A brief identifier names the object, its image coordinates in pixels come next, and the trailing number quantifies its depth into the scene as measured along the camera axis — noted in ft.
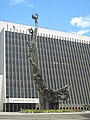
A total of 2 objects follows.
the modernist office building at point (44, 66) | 235.81
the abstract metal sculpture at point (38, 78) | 135.85
